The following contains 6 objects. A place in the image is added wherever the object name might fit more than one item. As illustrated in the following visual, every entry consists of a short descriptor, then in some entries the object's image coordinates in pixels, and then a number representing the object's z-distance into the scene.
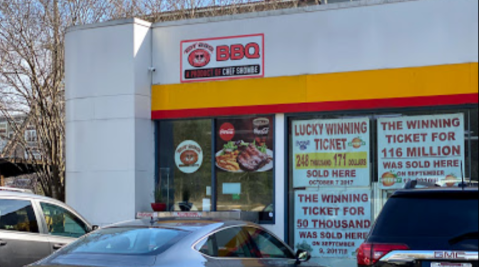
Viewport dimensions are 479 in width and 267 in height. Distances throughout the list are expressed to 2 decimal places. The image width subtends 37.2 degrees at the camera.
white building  12.34
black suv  6.38
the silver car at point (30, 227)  9.27
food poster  13.57
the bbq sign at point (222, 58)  13.67
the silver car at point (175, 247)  6.75
